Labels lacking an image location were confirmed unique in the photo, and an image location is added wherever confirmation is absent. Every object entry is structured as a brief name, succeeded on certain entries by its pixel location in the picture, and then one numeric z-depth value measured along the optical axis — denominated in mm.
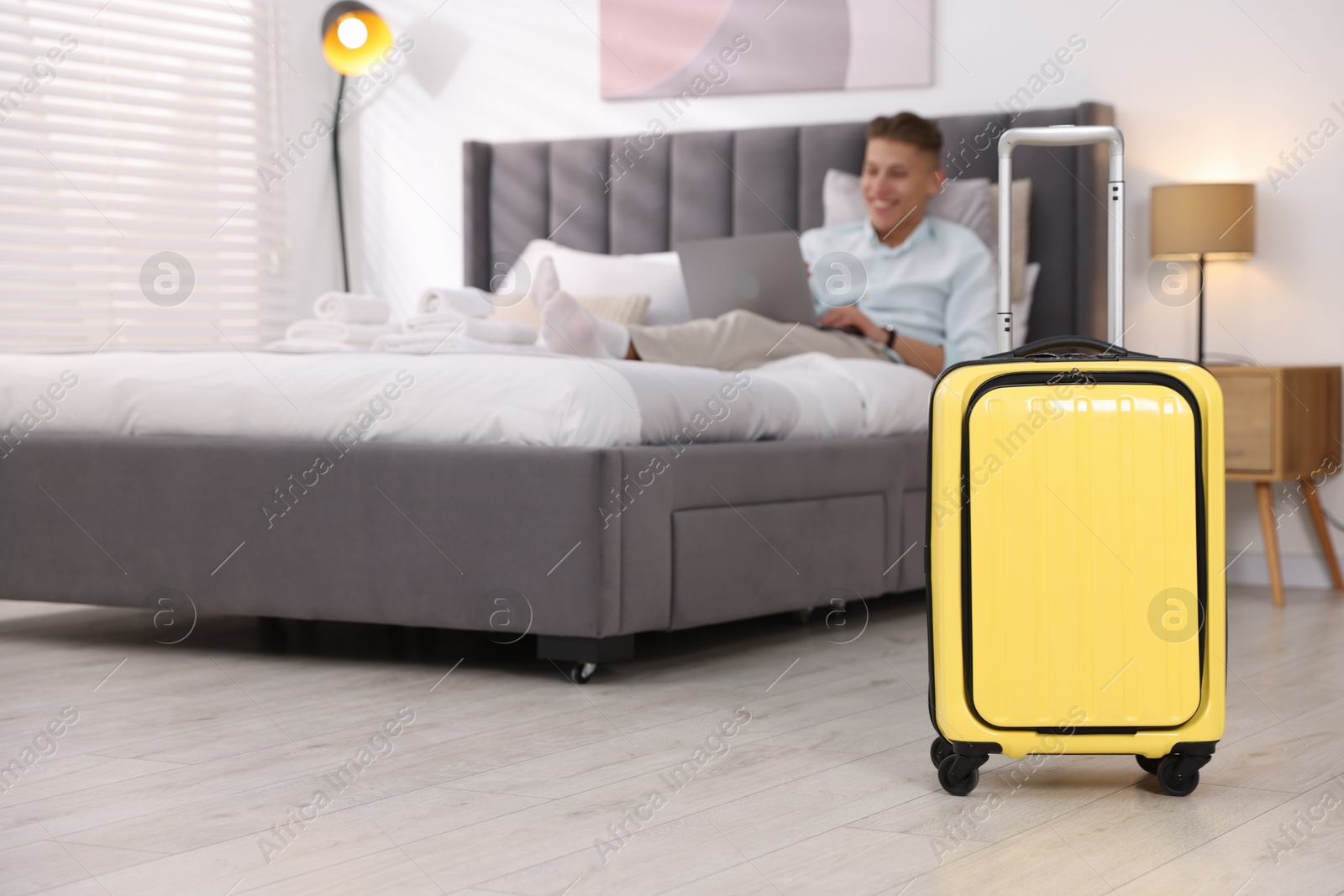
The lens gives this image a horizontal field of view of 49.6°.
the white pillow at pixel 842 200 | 4074
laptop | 3574
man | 3631
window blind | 4176
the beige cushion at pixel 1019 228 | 3939
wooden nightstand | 3576
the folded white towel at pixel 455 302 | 3096
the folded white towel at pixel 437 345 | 2758
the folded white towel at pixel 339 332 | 2988
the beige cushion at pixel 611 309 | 3883
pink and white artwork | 4316
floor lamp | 4621
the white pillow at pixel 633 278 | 3998
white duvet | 2453
